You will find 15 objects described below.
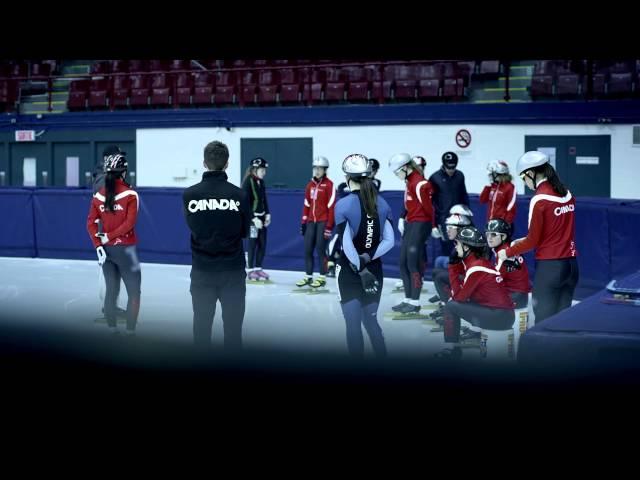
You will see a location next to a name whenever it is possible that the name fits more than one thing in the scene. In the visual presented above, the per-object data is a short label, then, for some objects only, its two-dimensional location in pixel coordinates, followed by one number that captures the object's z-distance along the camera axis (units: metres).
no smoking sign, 19.67
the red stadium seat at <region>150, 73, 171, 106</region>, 23.70
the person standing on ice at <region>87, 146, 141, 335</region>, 9.13
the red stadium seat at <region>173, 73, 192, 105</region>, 23.34
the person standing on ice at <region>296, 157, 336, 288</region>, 13.48
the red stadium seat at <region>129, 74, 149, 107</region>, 24.03
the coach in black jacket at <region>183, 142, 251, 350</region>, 6.77
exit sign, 24.47
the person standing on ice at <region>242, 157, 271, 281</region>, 13.62
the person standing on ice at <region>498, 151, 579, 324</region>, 7.53
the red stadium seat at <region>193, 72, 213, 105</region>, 23.02
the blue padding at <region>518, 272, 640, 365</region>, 5.29
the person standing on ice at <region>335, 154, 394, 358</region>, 7.26
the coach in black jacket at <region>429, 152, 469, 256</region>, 11.86
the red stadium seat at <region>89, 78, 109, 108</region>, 24.42
